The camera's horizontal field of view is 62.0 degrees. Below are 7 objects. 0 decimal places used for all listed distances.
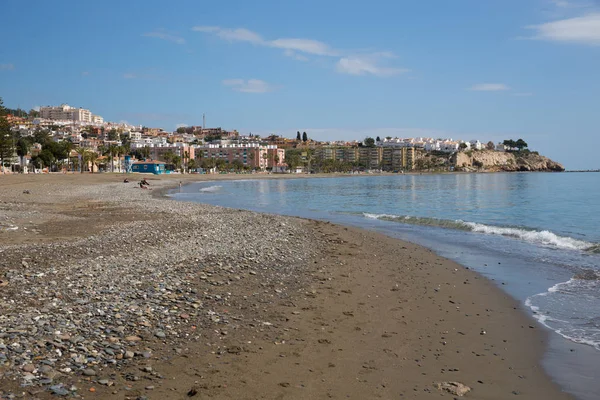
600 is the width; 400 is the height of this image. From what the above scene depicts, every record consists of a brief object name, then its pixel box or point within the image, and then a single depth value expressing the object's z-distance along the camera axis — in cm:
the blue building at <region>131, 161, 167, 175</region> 12106
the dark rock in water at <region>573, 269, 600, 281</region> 1209
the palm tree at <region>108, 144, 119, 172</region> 12156
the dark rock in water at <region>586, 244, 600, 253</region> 1653
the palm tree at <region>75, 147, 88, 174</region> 11508
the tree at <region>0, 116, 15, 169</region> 5588
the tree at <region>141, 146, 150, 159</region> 16223
